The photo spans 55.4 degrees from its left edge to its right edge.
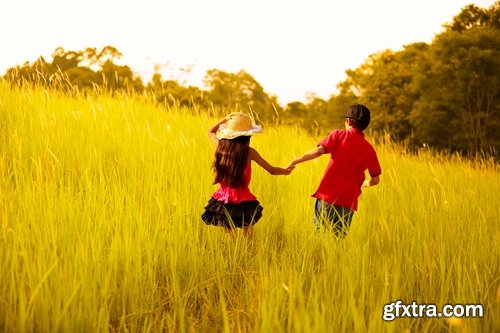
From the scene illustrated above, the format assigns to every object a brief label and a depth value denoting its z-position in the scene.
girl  3.61
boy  4.03
